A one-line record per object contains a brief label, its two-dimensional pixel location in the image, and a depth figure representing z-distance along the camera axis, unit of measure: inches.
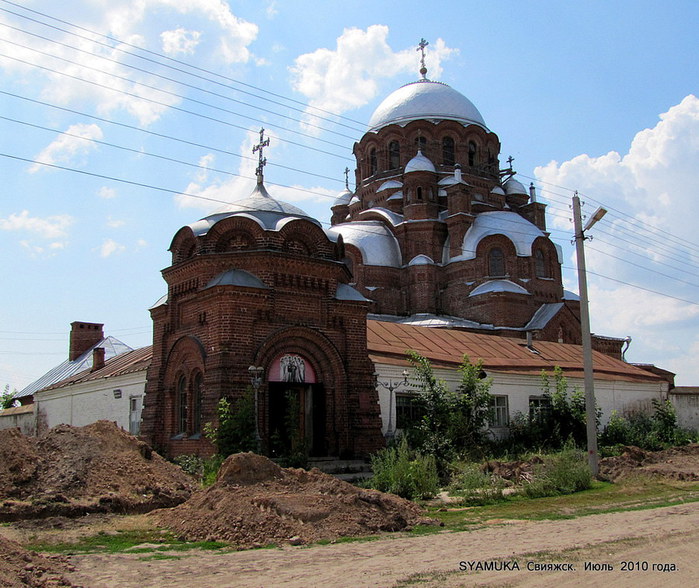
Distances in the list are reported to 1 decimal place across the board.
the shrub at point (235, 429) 612.4
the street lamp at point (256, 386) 597.3
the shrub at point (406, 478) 534.0
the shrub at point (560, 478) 556.1
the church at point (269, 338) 654.5
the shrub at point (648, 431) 923.4
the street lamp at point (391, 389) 753.0
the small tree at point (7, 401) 1821.2
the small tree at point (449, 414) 723.4
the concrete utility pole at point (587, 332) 635.5
